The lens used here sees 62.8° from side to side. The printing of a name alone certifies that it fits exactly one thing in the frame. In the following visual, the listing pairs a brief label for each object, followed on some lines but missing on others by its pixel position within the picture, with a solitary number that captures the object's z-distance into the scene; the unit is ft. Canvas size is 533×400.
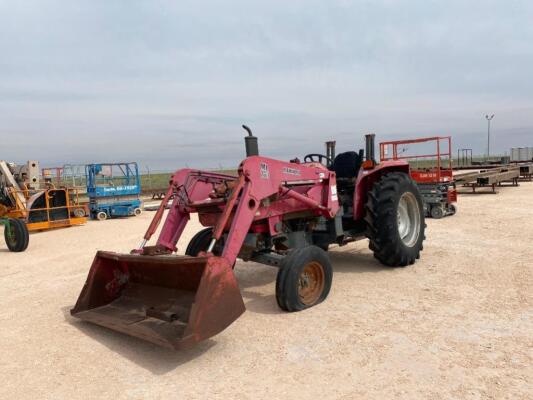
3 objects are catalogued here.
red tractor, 11.66
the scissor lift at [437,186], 37.81
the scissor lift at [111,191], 51.29
